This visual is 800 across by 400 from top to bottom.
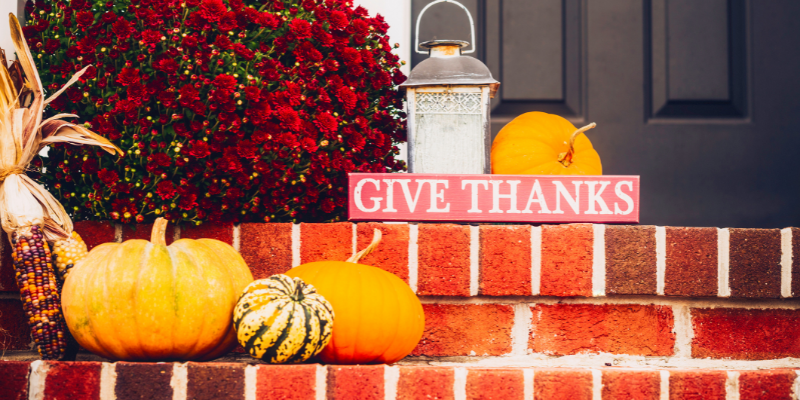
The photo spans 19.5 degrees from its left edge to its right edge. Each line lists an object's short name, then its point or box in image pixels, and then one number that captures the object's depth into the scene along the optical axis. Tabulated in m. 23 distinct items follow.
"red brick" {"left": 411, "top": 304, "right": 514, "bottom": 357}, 3.02
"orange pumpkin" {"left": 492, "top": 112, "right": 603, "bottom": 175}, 3.11
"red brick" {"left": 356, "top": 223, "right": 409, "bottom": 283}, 3.02
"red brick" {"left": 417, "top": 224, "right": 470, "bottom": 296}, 3.01
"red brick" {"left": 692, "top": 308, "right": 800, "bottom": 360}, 3.01
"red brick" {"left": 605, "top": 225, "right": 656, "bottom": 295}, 3.00
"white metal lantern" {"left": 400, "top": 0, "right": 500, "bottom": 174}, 3.07
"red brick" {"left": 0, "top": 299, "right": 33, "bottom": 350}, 3.02
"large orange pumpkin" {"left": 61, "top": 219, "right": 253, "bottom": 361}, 2.89
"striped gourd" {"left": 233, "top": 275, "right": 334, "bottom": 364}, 2.87
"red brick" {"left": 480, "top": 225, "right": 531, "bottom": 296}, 3.00
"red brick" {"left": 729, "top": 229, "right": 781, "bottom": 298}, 3.00
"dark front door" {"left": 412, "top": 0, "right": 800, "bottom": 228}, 3.34
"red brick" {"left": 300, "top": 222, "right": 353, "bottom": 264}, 3.03
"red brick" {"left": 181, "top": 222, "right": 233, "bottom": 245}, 3.03
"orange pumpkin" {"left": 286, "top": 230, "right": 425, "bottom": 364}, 2.91
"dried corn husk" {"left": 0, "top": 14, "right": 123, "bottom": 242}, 2.93
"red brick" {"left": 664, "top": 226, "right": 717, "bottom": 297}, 3.00
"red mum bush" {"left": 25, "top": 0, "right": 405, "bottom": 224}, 2.98
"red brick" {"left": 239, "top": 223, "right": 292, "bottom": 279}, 3.03
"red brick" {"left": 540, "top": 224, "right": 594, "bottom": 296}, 3.00
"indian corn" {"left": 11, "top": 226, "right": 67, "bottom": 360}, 2.92
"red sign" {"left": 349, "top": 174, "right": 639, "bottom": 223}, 3.02
